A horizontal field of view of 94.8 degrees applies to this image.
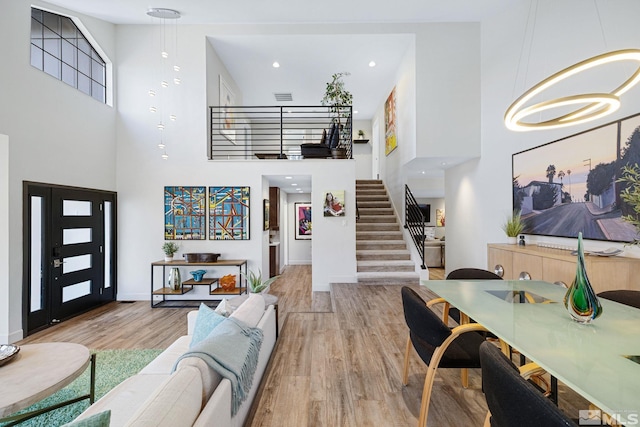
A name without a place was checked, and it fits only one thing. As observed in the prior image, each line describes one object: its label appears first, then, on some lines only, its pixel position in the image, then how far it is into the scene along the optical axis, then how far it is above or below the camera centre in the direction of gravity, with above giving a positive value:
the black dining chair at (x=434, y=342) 1.76 -0.86
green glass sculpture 1.55 -0.46
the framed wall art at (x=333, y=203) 5.75 +0.23
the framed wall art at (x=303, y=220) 9.70 -0.17
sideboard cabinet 2.60 -0.54
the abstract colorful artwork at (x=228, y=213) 5.55 +0.04
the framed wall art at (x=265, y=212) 5.89 +0.06
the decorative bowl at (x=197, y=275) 5.23 -1.06
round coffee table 1.75 -1.06
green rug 2.28 -1.58
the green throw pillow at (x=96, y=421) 0.90 -0.65
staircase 5.87 -0.63
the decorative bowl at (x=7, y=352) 2.06 -0.99
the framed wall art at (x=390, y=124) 7.08 +2.32
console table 5.11 -1.28
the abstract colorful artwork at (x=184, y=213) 5.52 +0.05
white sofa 1.16 -0.89
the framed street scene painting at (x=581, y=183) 2.86 +0.37
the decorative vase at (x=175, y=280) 5.13 -1.13
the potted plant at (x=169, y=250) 5.30 -0.62
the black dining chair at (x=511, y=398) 0.92 -0.63
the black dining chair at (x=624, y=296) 2.09 -0.62
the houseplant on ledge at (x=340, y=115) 5.94 +2.11
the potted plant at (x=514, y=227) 4.20 -0.19
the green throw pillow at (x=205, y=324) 2.13 -0.80
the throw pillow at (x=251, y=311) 2.32 -0.81
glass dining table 1.04 -0.61
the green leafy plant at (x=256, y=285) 3.31 -0.81
